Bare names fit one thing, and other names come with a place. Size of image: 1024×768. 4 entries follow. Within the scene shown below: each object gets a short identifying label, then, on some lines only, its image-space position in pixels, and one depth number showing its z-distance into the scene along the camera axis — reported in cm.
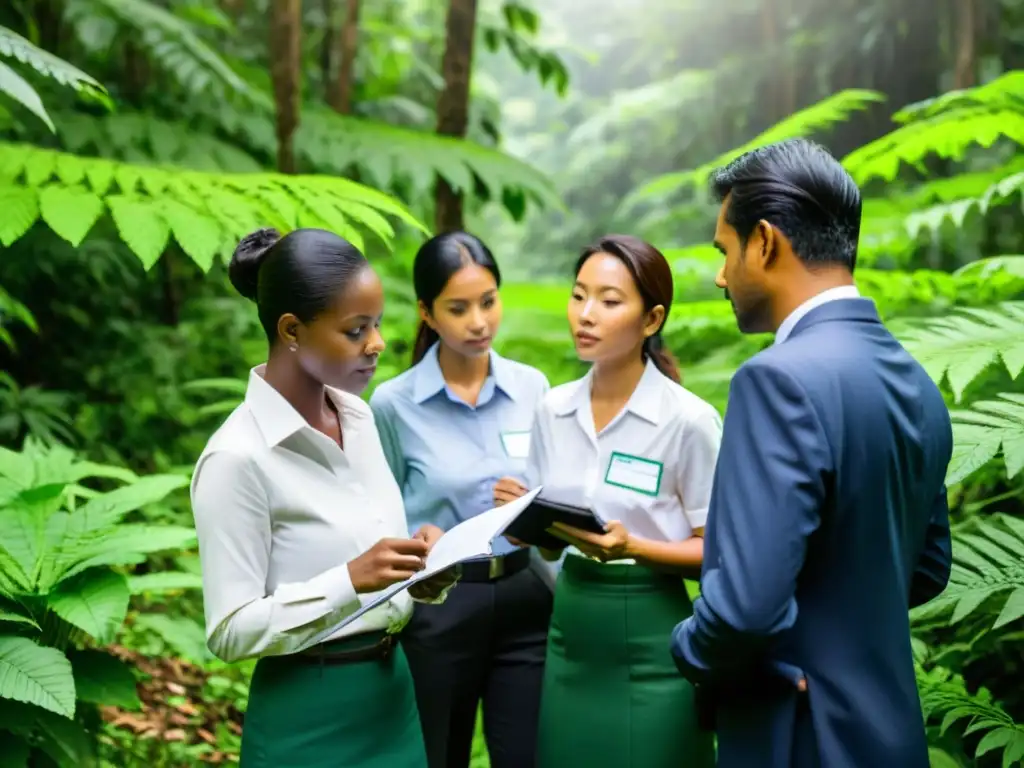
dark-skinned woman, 157
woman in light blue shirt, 241
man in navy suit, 136
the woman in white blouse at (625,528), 207
